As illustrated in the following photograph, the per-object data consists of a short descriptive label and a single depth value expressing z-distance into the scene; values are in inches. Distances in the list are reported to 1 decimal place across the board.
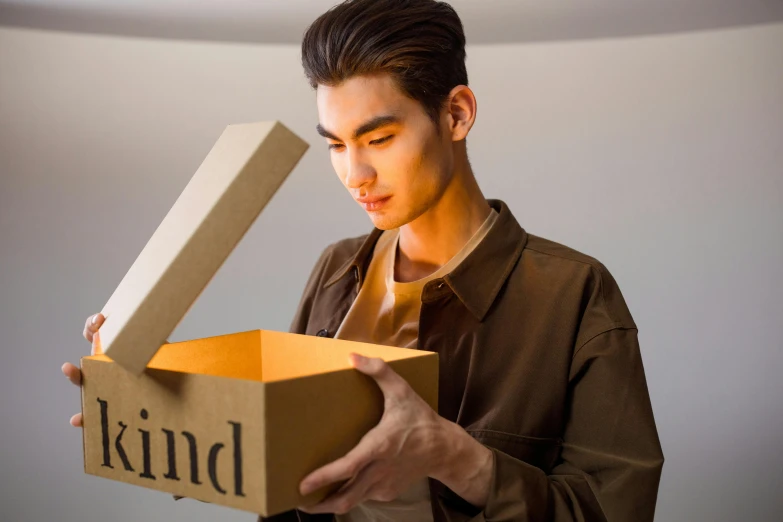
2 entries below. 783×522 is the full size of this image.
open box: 32.4
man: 44.0
